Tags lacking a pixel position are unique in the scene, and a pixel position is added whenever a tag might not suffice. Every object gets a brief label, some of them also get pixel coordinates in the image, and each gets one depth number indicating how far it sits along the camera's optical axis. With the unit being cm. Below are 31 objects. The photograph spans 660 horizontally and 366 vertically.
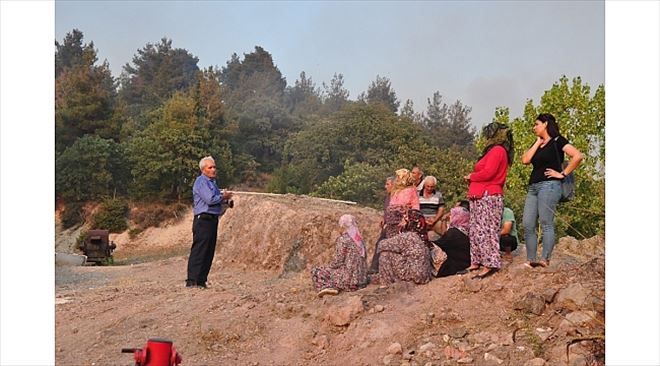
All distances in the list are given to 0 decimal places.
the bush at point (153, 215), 3038
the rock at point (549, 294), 662
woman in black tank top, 693
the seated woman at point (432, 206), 891
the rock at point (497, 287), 705
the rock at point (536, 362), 594
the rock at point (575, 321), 618
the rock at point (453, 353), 630
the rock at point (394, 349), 650
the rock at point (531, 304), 659
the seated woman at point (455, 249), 797
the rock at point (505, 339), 630
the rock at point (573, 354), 580
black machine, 2030
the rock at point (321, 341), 688
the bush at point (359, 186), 2295
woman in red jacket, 723
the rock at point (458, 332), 655
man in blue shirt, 848
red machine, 412
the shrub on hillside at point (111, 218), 3038
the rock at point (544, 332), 626
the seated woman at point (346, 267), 782
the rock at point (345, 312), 705
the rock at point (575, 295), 643
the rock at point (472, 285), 711
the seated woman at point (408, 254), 766
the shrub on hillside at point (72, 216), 3175
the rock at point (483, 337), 642
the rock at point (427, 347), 646
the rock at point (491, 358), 611
